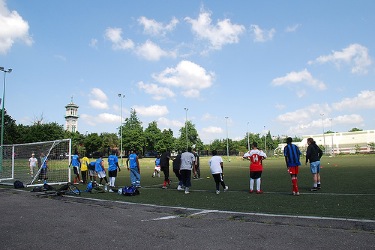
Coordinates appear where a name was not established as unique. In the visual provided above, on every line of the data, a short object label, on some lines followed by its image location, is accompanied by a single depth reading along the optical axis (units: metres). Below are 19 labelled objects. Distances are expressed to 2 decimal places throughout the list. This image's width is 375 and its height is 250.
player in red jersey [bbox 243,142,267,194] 11.51
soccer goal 17.91
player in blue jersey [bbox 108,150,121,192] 14.30
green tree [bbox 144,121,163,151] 92.56
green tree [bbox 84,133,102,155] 93.38
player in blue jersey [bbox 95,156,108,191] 15.45
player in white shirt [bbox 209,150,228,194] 11.92
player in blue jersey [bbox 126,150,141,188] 14.07
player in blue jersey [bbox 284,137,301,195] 10.74
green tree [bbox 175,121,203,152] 92.31
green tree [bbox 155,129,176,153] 90.75
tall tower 153.12
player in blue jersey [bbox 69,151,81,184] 18.30
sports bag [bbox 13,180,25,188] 16.73
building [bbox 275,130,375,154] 104.44
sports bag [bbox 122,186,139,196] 11.93
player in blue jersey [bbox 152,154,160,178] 21.67
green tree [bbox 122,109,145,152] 87.08
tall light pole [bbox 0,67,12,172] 32.78
